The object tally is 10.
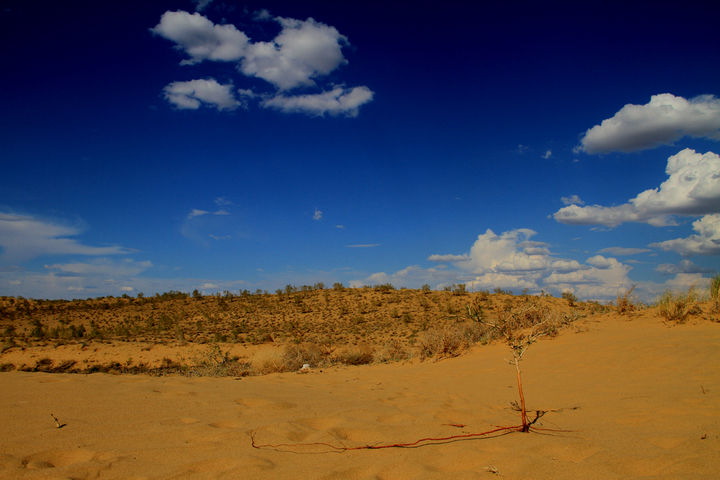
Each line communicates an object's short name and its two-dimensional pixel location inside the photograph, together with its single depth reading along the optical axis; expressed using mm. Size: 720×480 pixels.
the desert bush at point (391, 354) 11562
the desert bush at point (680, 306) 9539
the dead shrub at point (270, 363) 10672
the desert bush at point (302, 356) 11109
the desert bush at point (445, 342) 10688
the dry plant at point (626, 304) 11656
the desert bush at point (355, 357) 12305
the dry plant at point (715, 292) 9719
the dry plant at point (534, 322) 10500
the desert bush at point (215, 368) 10215
